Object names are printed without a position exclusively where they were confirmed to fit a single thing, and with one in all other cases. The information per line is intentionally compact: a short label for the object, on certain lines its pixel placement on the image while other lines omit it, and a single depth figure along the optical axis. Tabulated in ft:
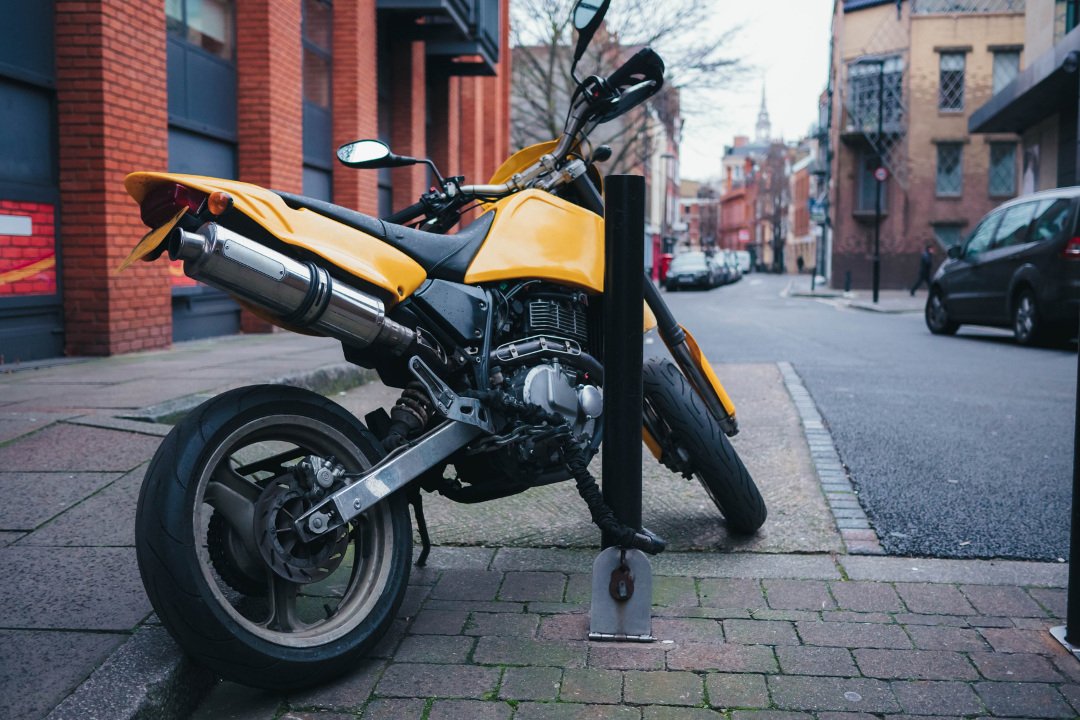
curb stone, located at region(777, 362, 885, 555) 12.34
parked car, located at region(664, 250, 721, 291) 131.95
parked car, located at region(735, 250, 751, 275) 259.64
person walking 107.34
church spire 507.71
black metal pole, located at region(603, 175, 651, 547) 9.45
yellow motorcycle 7.47
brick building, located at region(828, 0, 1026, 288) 134.00
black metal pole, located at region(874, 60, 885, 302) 92.06
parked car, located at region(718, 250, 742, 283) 181.06
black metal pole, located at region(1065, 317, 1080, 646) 9.00
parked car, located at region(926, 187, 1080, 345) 37.27
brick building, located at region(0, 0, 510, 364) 24.26
